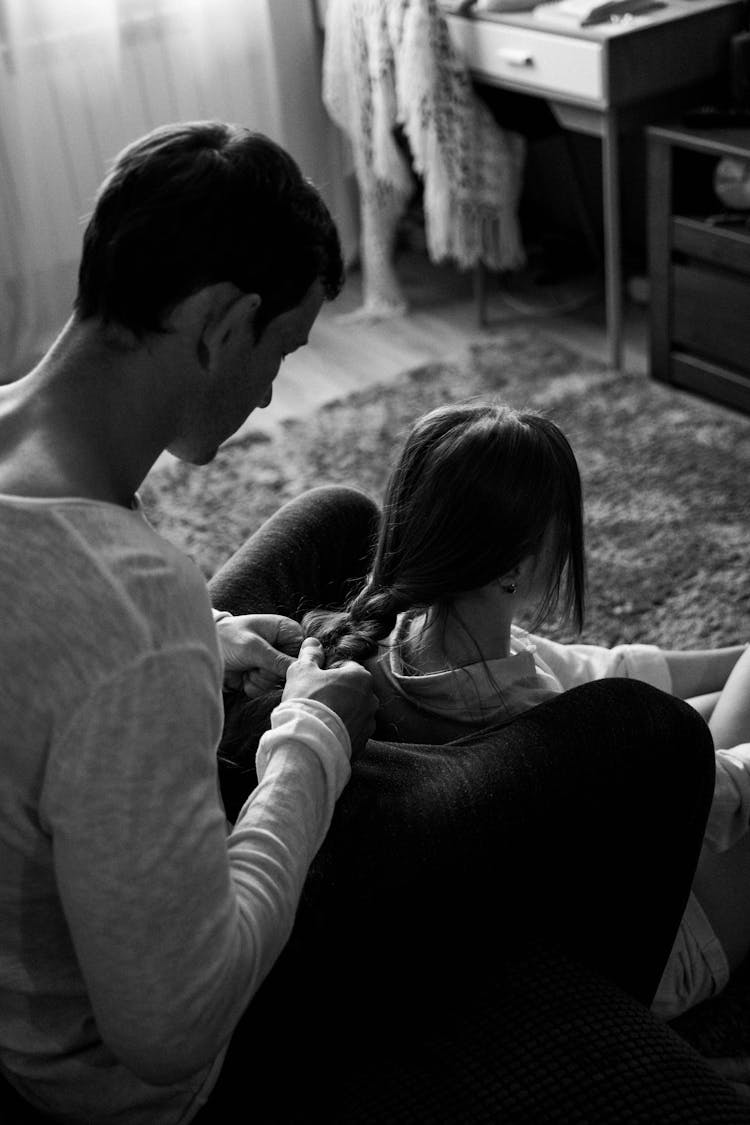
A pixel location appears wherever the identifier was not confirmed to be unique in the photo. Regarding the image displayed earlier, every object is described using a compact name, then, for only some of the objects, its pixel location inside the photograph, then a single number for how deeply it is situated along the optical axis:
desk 2.56
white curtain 3.12
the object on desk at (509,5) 2.81
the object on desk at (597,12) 2.63
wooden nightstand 2.56
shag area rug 2.10
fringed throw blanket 2.84
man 0.77
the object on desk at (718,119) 2.52
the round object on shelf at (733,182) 2.52
